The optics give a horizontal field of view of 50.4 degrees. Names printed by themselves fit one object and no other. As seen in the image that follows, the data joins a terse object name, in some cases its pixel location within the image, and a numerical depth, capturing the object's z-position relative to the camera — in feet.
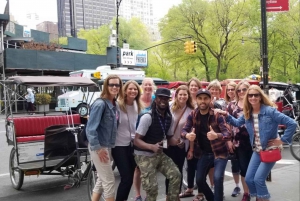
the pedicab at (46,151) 18.47
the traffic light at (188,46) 81.57
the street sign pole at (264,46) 18.85
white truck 64.54
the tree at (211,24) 105.50
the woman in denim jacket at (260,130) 12.60
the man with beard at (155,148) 13.19
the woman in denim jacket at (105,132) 13.04
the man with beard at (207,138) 13.25
